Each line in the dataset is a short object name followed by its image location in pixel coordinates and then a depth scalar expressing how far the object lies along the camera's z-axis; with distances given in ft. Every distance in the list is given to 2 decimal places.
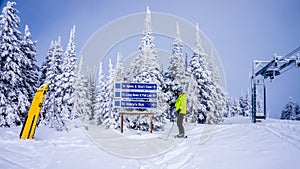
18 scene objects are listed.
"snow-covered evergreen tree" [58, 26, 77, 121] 110.42
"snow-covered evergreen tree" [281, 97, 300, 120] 214.03
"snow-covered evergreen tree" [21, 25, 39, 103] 87.31
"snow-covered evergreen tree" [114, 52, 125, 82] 100.68
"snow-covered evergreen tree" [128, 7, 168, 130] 80.64
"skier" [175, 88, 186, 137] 34.71
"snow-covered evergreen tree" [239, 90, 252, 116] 242.78
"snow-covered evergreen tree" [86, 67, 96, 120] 156.60
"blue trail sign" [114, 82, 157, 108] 54.60
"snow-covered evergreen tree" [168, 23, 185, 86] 104.78
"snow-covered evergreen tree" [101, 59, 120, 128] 96.43
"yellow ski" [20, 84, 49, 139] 32.45
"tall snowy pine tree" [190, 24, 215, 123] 105.40
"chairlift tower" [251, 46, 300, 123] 77.00
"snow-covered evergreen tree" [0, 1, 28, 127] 74.43
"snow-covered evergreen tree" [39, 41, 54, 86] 116.06
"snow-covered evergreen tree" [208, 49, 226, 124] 112.47
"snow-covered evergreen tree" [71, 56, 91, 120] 118.41
